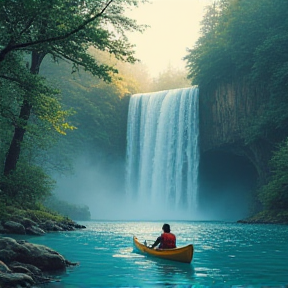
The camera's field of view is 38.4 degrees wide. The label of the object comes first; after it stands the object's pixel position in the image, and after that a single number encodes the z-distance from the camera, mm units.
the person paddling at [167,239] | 11562
